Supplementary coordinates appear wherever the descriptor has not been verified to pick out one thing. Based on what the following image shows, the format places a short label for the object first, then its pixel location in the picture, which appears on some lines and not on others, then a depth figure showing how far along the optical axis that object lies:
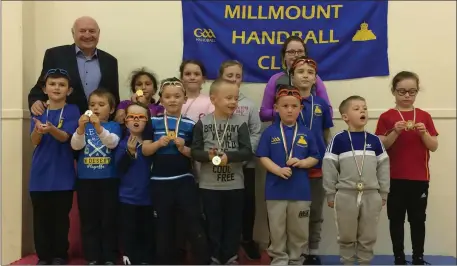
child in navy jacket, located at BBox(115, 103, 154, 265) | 3.08
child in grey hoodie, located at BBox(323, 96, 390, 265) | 2.98
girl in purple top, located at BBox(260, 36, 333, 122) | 3.43
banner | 3.99
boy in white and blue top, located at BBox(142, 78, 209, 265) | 3.01
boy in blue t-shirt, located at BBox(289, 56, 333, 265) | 3.22
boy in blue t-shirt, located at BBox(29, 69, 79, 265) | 3.18
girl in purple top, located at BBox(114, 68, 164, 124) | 3.40
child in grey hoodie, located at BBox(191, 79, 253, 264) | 3.03
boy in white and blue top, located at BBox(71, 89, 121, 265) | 3.12
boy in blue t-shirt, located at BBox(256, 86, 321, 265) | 3.01
